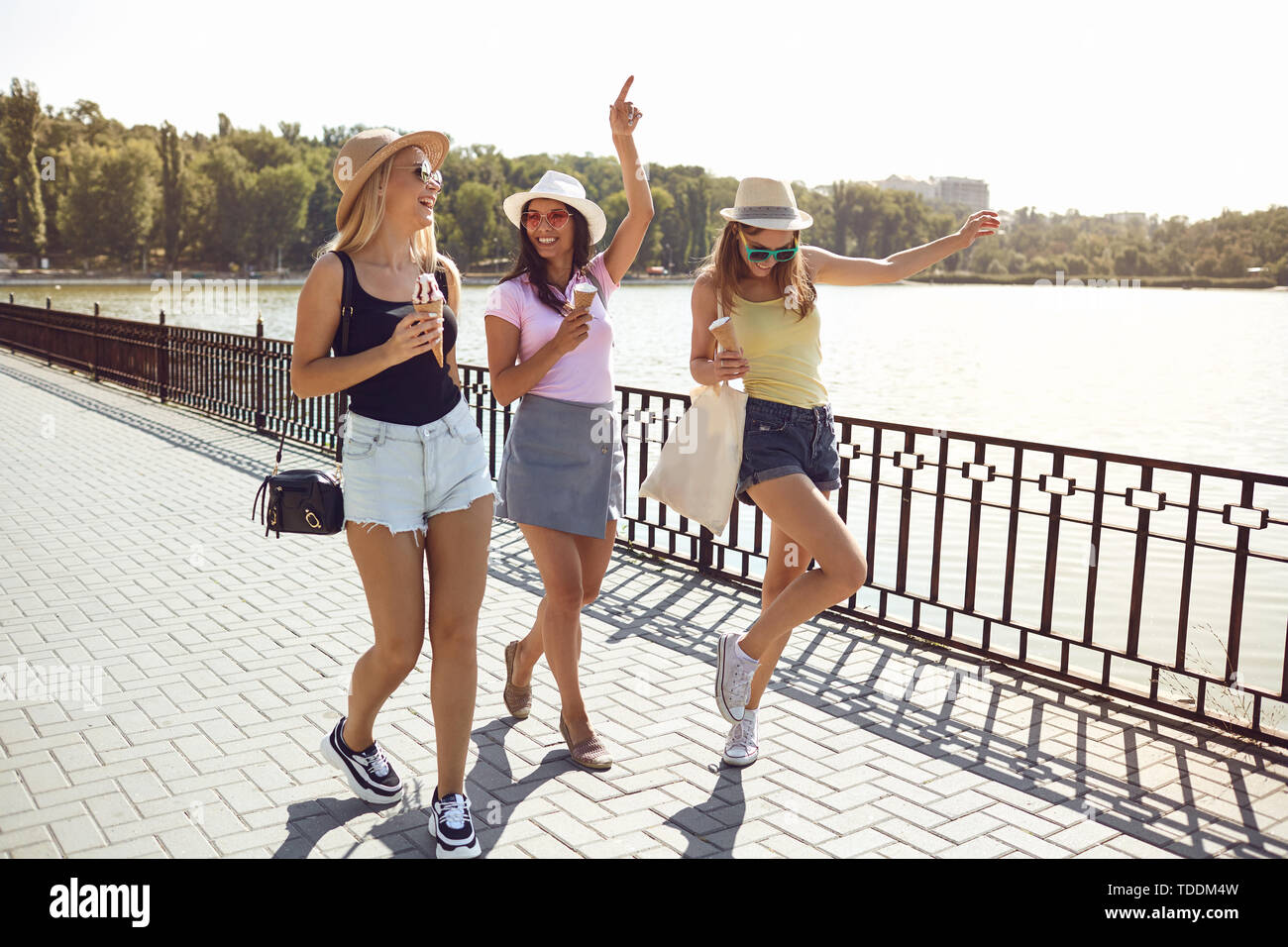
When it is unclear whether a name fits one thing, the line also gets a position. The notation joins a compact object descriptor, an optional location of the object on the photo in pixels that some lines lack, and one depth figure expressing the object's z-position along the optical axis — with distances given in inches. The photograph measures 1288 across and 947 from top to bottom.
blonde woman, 127.2
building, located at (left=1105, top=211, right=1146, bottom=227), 4152.6
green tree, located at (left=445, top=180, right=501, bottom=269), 4330.7
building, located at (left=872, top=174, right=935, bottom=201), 4792.3
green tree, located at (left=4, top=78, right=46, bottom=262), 3602.4
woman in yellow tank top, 149.3
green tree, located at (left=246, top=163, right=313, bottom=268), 4815.5
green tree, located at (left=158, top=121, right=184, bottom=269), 4601.4
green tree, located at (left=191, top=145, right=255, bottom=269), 4817.9
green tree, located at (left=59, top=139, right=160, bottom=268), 4207.7
